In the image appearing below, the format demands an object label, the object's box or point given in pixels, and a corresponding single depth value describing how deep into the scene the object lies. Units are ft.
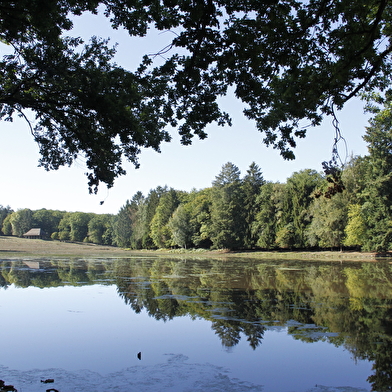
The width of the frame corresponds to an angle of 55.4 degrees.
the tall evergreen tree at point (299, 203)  189.67
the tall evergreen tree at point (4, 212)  483.68
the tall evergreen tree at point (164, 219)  280.31
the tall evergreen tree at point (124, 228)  343.67
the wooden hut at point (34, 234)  428.97
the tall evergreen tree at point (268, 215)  201.87
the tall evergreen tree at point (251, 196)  214.48
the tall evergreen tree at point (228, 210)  219.41
